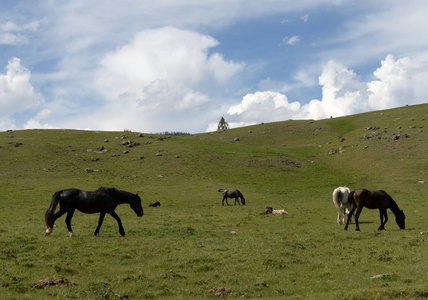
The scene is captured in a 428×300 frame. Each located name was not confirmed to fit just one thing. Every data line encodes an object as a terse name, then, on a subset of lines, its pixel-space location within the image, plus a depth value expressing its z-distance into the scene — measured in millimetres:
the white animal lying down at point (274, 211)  33438
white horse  27516
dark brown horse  23328
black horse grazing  19688
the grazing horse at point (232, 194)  43094
